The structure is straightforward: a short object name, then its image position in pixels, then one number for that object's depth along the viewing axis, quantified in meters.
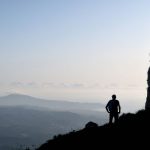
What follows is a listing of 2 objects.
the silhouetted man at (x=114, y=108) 35.88
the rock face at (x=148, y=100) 55.53
